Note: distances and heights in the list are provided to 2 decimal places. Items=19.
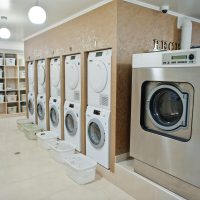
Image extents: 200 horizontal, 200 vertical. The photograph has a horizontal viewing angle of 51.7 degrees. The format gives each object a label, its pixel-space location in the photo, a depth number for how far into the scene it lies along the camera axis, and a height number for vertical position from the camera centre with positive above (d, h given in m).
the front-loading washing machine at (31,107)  5.50 -0.68
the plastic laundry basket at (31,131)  4.43 -1.07
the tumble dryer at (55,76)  4.07 +0.11
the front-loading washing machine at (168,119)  1.82 -0.37
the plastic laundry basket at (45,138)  3.83 -1.06
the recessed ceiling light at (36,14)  2.55 +0.84
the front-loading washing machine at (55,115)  4.12 -0.68
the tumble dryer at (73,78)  3.43 +0.07
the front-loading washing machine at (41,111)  4.79 -0.70
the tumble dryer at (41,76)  4.66 +0.14
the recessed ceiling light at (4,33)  3.78 +0.90
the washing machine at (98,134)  2.81 -0.76
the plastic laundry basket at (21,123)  5.03 -1.03
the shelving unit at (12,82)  6.80 -0.01
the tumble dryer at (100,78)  2.77 +0.06
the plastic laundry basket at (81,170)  2.67 -1.15
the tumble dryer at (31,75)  5.42 +0.18
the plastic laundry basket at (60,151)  3.29 -1.12
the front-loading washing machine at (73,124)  3.45 -0.74
